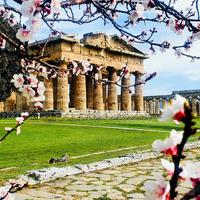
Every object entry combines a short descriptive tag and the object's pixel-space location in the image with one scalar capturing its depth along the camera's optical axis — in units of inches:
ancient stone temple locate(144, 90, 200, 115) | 3196.4
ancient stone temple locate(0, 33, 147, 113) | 1884.8
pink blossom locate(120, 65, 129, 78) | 271.3
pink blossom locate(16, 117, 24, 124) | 158.6
